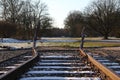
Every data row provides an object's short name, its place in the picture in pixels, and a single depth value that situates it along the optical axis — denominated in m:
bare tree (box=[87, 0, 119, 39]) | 40.93
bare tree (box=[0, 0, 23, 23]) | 39.26
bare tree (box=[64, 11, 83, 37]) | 54.48
